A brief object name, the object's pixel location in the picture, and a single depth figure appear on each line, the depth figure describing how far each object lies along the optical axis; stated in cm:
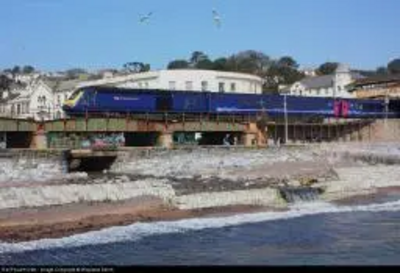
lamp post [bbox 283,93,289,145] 7662
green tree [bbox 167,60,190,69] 18142
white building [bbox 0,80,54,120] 11944
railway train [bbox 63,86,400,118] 6003
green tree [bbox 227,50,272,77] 17612
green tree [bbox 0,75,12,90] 15910
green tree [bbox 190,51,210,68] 17988
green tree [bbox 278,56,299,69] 19519
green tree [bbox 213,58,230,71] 16525
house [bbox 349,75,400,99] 11632
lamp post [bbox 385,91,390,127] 8909
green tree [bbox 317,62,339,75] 19671
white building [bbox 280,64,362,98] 13949
